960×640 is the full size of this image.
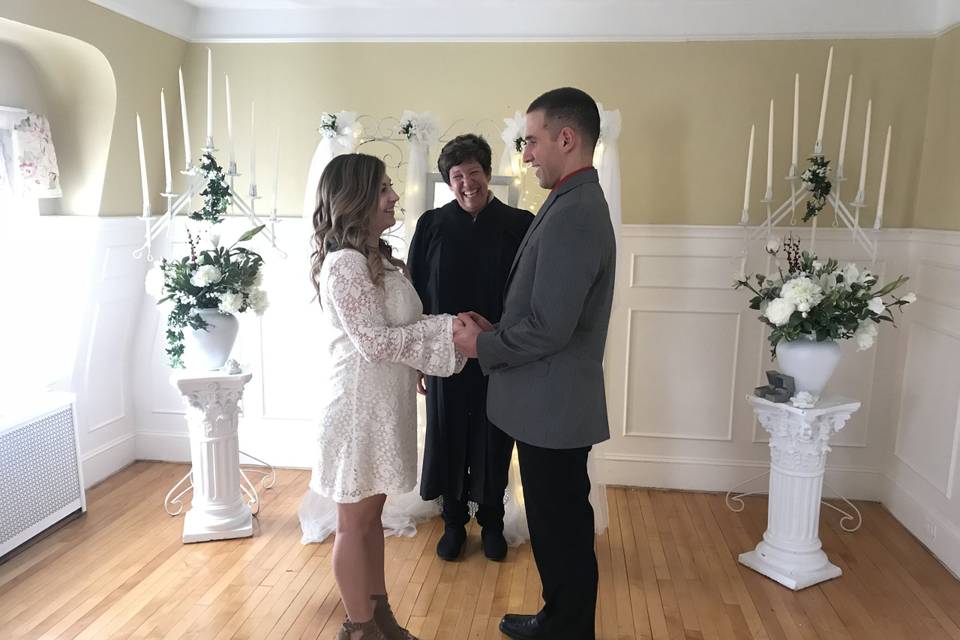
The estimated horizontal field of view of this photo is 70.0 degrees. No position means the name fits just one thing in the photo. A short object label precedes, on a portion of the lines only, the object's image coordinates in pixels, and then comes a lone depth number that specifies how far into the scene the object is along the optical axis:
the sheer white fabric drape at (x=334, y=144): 3.19
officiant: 2.83
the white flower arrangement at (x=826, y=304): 2.69
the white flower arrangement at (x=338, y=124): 3.16
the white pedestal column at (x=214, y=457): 3.03
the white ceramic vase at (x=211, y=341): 3.01
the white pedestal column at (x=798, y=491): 2.82
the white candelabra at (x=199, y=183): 3.02
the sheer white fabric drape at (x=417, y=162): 3.19
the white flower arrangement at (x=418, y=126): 3.18
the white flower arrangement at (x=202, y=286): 2.95
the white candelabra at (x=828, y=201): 3.01
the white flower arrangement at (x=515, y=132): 3.11
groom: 1.87
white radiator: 2.89
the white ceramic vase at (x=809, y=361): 2.78
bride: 1.96
